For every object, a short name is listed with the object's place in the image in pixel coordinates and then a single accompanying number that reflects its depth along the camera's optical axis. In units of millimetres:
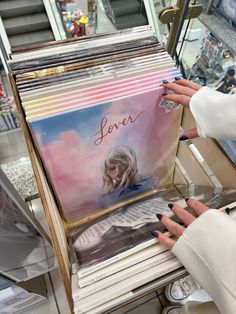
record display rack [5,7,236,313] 636
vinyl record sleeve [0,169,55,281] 575
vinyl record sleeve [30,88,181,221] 712
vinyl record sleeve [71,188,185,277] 714
